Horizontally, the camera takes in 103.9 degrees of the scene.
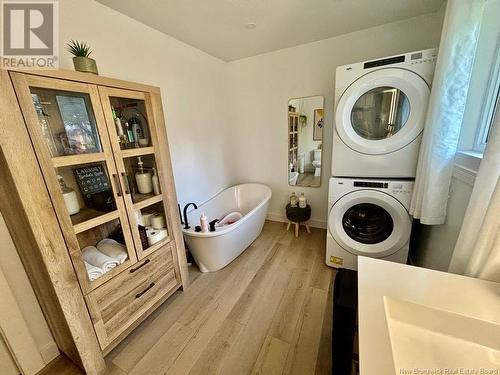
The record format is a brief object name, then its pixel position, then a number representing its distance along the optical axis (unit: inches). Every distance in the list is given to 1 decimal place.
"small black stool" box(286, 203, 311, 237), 98.1
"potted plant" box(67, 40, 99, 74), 41.0
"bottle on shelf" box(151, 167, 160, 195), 58.6
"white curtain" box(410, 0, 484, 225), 39.9
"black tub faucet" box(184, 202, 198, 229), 75.9
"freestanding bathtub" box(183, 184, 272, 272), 71.1
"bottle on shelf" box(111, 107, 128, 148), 49.6
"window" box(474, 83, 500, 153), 44.8
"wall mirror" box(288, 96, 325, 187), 94.1
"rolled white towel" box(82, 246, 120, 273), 46.6
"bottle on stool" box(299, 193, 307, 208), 98.9
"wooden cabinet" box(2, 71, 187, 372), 37.7
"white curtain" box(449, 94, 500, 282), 27.3
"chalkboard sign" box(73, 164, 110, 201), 47.1
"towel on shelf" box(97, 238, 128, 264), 49.8
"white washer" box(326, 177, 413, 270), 60.4
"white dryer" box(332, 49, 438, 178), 53.8
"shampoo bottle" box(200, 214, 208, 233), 71.9
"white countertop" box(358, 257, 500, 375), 20.1
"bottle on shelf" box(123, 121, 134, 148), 54.2
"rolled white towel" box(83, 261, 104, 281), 44.2
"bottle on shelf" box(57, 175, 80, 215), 42.8
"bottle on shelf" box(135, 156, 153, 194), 57.7
